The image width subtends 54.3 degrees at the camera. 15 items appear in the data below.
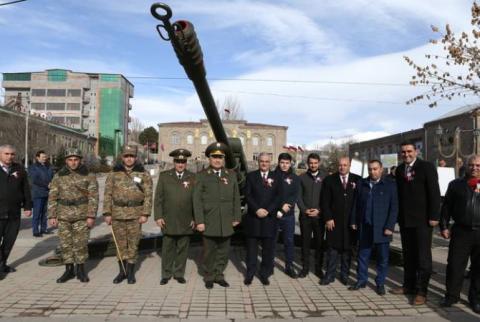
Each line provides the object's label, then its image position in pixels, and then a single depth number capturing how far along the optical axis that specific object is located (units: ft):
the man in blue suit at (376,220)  19.39
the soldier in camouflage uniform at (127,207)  20.59
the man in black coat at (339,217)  20.86
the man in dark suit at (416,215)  18.48
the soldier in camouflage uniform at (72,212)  20.58
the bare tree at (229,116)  224.12
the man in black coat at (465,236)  17.47
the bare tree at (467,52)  30.48
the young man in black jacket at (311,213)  22.64
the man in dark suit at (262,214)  20.77
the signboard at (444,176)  35.88
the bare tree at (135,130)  320.91
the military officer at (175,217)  20.68
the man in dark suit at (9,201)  21.43
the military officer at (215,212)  20.26
